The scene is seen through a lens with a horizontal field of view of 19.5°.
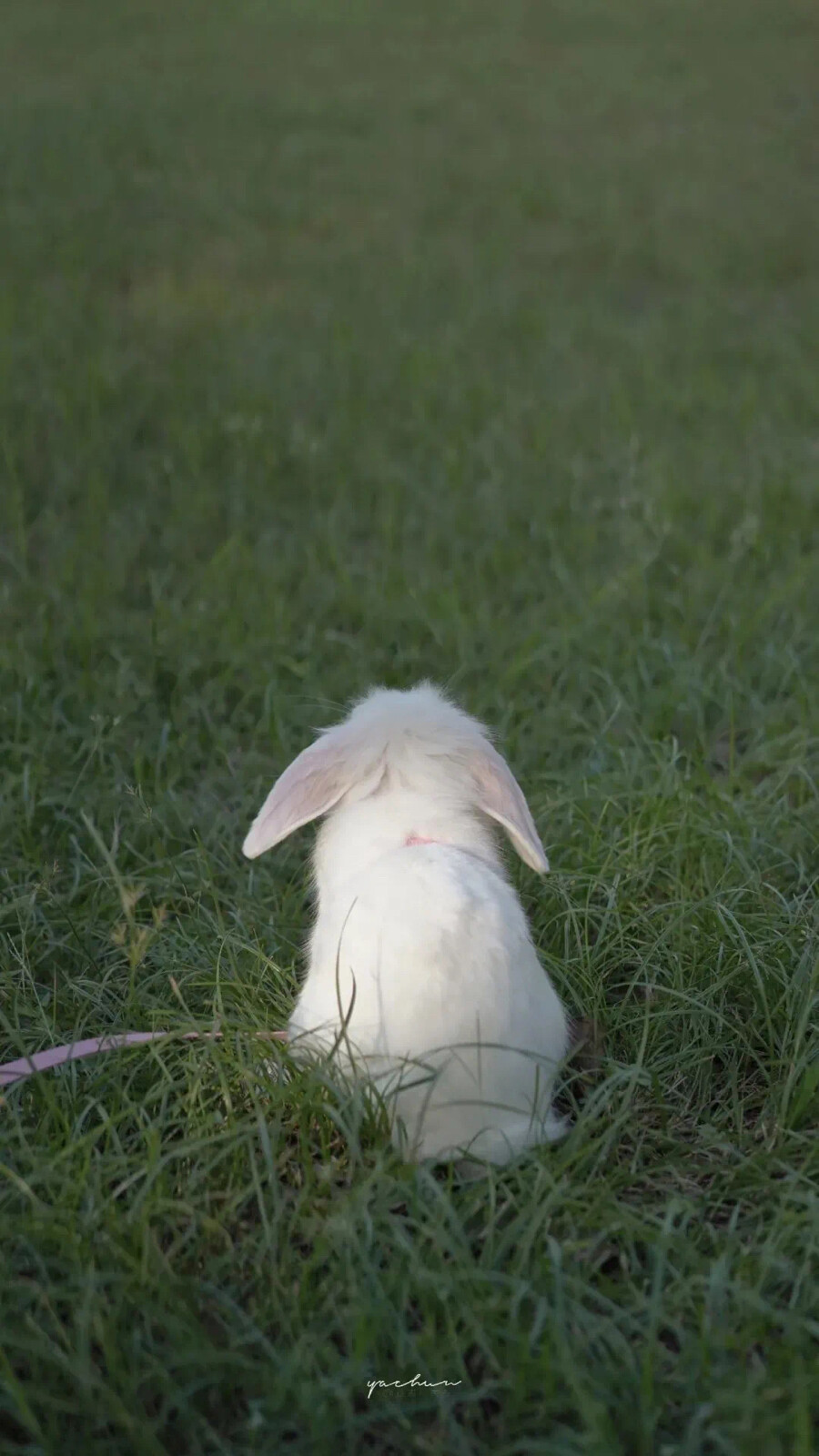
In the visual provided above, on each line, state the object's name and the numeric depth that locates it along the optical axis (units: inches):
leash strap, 52.1
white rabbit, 48.3
